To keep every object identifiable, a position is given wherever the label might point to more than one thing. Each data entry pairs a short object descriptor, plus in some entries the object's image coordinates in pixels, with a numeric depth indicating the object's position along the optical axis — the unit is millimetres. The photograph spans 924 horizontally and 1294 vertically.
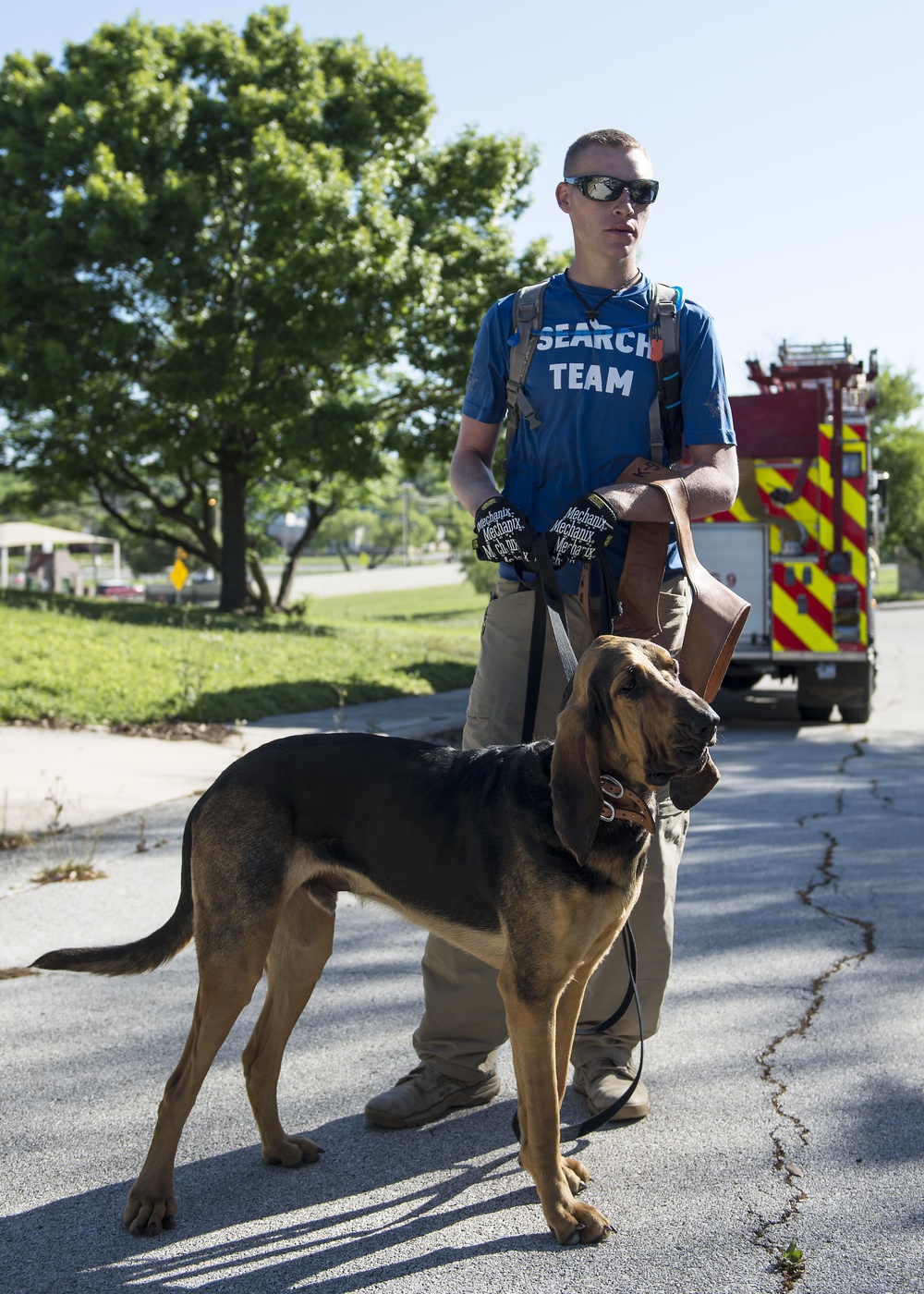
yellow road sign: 22298
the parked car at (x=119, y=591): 47312
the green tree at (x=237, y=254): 17562
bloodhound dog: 2668
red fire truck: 11719
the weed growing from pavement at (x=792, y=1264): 2566
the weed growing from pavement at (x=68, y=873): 5824
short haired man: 3322
